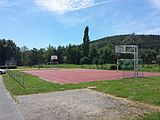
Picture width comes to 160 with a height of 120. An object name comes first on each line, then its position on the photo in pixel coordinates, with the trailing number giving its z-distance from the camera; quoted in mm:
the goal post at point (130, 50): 14518
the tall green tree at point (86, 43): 42297
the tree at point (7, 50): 43358
